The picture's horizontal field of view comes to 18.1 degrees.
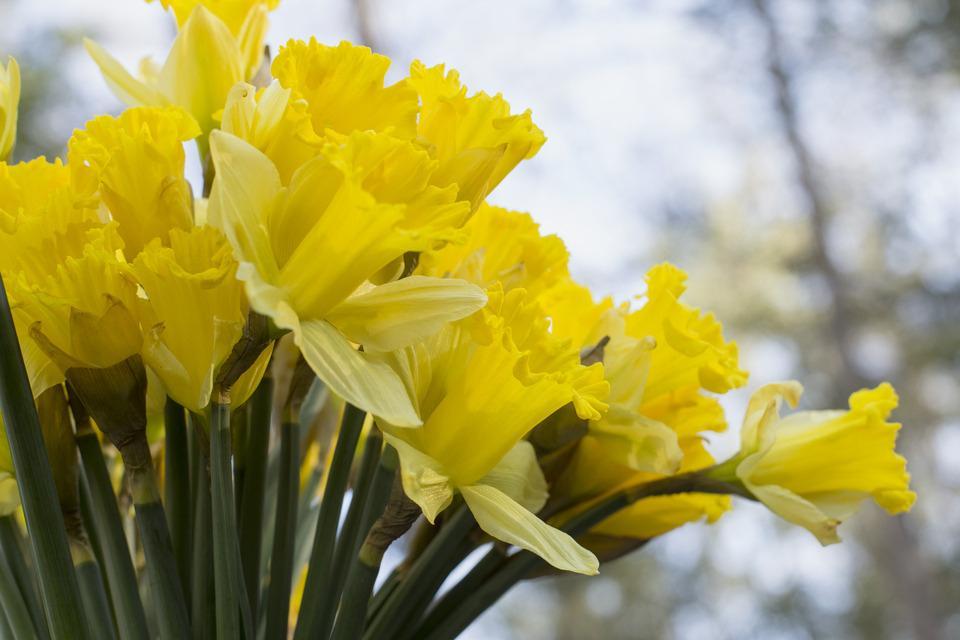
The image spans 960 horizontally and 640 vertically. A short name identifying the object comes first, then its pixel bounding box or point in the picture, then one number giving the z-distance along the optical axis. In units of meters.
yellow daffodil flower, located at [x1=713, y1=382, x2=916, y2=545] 0.82
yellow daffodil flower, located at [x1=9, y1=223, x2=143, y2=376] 0.73
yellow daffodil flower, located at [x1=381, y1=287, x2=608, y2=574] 0.74
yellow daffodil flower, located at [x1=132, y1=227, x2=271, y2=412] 0.73
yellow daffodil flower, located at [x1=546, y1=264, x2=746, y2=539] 0.80
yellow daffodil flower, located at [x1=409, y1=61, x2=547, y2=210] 0.76
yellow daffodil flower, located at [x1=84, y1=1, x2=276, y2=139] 0.83
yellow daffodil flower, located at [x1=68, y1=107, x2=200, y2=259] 0.75
